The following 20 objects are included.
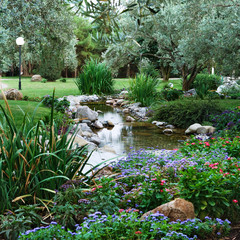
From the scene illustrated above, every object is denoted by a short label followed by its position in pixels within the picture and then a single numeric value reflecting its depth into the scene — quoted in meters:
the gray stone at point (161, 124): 9.97
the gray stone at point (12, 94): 13.52
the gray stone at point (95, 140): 7.66
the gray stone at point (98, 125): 9.80
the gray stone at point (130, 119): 10.90
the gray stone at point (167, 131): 9.00
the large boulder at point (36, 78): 27.84
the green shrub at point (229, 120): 6.94
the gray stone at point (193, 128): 8.64
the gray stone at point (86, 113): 10.24
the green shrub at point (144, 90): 13.39
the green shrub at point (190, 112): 9.66
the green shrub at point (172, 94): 13.41
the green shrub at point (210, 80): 19.89
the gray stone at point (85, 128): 8.76
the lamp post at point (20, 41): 18.45
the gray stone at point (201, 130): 8.44
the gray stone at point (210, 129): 8.43
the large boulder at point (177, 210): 2.70
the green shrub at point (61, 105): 9.94
